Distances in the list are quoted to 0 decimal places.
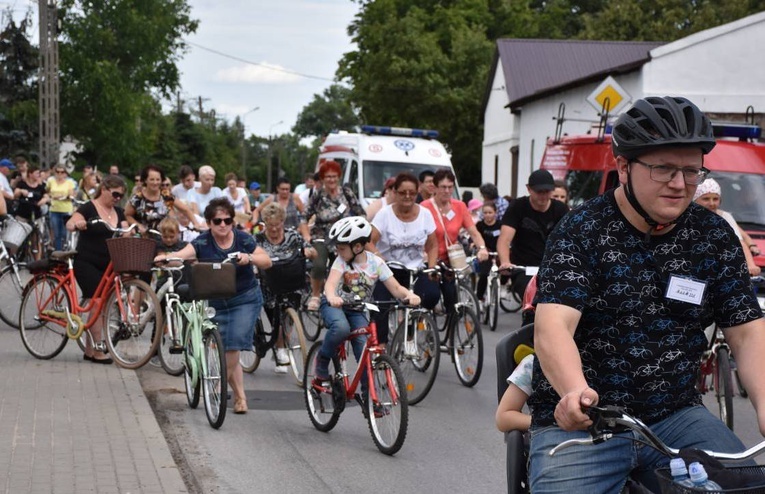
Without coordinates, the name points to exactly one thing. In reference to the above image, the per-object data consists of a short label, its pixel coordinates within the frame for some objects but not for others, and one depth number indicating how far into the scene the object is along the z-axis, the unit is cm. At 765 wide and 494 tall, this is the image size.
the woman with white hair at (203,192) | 1662
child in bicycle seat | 406
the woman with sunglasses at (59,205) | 2241
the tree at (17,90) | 5100
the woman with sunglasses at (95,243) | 1141
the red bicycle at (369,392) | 795
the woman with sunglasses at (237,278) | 921
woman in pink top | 1186
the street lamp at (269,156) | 10040
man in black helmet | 345
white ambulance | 2164
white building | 3238
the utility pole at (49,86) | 3447
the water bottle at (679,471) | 295
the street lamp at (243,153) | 10011
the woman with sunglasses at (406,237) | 1073
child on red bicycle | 855
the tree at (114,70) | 5147
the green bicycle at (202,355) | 862
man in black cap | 1043
